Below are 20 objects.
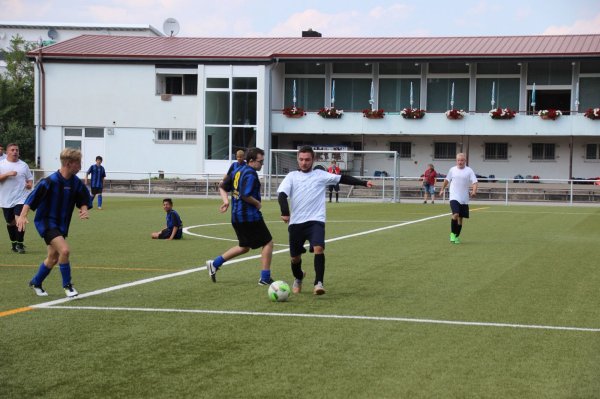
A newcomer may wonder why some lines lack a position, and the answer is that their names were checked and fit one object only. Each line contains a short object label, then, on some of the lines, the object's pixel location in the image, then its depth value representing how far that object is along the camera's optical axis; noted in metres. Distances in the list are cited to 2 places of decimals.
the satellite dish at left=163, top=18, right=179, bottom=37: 62.50
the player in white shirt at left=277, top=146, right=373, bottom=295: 10.66
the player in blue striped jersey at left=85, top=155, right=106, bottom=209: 31.58
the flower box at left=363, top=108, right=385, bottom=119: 53.09
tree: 68.81
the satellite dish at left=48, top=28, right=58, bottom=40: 78.71
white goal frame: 42.34
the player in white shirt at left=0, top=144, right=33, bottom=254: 16.12
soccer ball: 9.80
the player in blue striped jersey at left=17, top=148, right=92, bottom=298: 10.06
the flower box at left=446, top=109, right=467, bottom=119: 52.00
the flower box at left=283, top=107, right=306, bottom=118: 53.88
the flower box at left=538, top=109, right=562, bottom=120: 50.78
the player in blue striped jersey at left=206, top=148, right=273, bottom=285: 11.02
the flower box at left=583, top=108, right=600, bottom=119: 50.22
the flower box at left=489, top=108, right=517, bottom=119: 51.47
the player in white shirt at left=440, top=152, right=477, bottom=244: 19.03
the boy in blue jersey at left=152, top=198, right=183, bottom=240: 18.61
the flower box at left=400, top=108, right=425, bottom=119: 52.69
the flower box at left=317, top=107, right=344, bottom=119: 53.47
